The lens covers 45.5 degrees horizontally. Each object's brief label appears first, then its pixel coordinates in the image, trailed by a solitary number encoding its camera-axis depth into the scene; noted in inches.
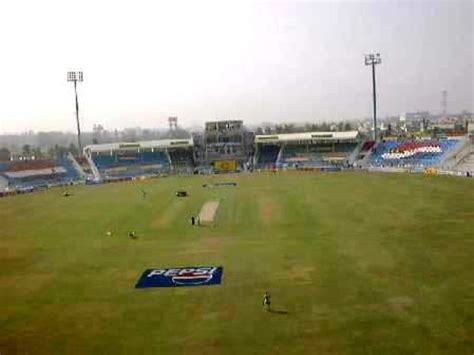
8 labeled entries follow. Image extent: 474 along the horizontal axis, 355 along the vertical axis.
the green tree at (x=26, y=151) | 5623.0
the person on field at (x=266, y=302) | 912.3
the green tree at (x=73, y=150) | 5712.6
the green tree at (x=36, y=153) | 5474.4
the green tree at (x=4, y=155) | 5191.9
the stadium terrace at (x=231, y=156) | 3486.7
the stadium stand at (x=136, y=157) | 3983.8
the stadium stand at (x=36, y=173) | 3394.7
